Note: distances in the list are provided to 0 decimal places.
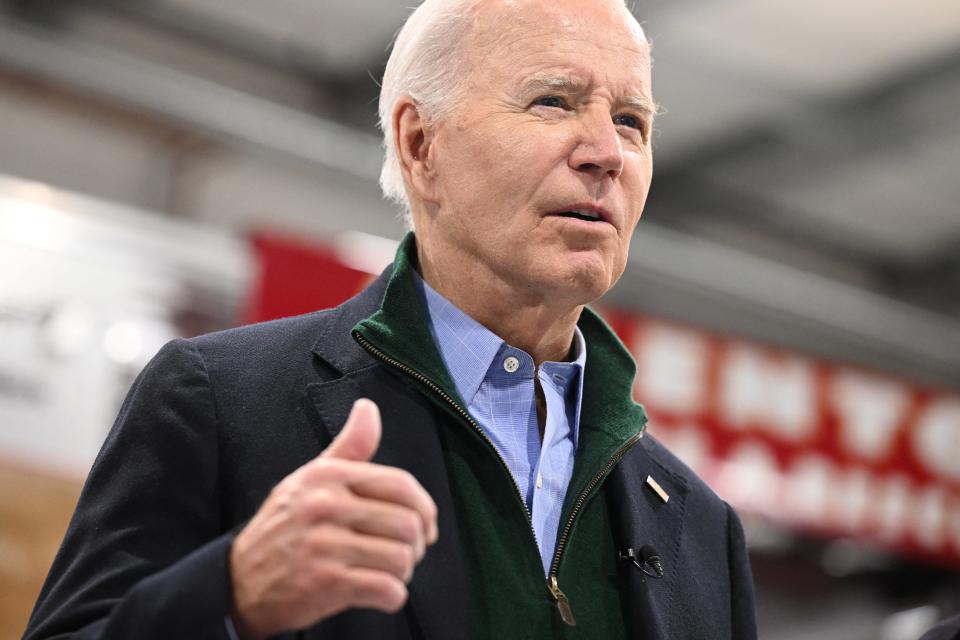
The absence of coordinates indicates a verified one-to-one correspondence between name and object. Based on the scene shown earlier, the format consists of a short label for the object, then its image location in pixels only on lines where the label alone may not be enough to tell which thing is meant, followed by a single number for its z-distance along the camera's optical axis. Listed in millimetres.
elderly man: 2521
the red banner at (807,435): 11023
